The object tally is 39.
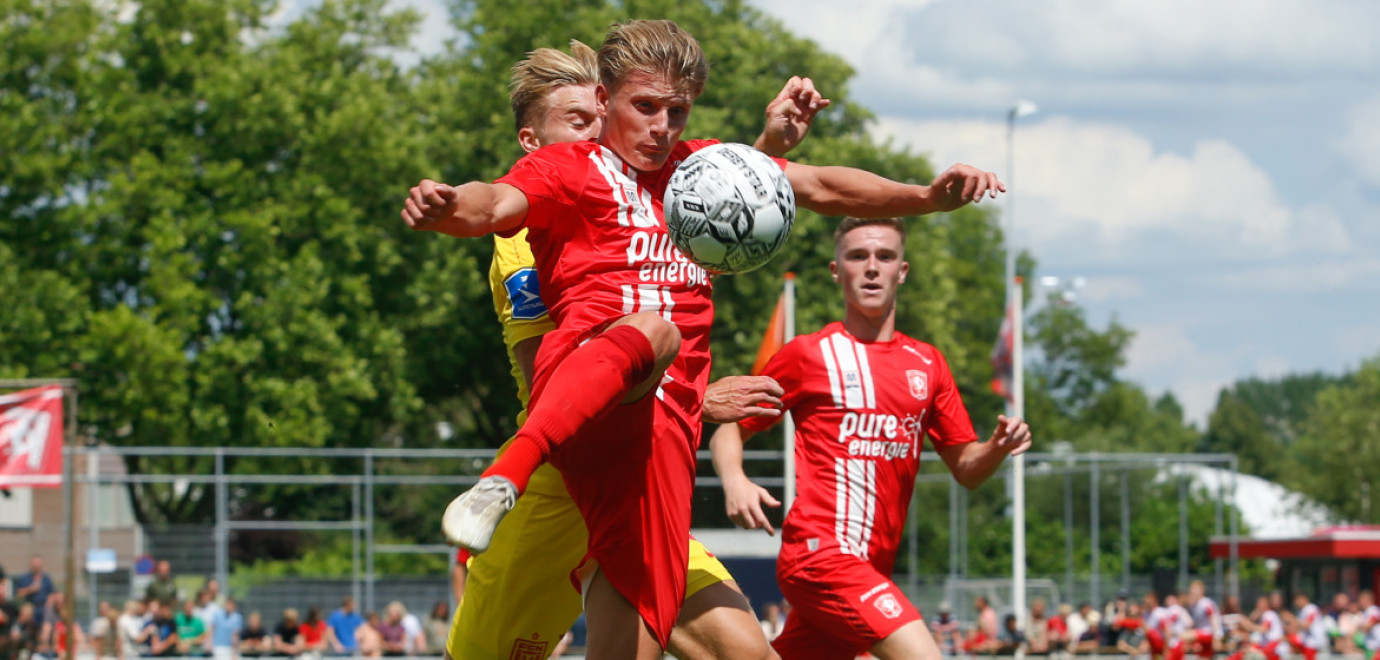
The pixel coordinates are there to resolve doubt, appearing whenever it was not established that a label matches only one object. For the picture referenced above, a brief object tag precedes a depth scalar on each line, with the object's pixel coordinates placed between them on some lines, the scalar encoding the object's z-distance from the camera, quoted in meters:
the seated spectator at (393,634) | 22.67
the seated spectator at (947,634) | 24.44
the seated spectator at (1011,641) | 24.27
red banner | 16.69
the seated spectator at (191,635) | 21.69
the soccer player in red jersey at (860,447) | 6.93
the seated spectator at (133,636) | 21.70
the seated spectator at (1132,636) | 25.16
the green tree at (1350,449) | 63.53
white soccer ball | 4.88
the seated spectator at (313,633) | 22.62
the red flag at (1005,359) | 25.17
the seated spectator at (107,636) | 22.25
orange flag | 20.58
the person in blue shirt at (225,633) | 21.73
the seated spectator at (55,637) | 20.16
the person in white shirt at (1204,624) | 24.36
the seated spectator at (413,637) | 22.64
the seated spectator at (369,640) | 22.17
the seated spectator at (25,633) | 18.86
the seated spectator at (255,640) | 22.56
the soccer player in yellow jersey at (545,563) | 5.55
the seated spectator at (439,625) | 23.62
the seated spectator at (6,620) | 18.62
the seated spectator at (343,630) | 22.58
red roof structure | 35.34
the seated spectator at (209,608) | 21.78
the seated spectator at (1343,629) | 26.11
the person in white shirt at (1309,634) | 24.62
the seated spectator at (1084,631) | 25.30
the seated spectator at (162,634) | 21.46
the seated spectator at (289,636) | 22.53
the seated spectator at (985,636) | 24.28
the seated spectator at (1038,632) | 25.05
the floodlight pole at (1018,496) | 24.34
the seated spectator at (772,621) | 22.45
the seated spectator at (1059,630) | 25.22
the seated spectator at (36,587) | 20.38
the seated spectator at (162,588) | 22.17
